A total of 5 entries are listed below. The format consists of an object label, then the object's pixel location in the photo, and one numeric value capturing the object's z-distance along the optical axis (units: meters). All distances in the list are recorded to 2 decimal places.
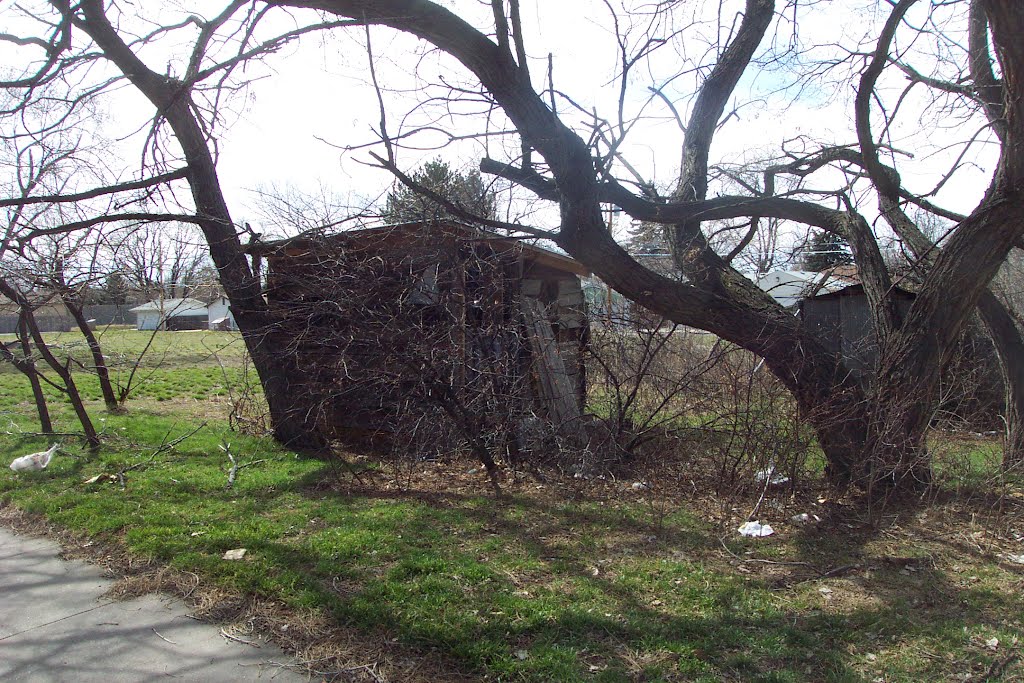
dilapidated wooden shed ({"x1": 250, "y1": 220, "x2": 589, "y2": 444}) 6.71
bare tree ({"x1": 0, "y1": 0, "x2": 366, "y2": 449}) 8.06
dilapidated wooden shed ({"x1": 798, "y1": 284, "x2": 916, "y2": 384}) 12.23
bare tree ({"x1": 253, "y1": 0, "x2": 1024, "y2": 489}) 5.67
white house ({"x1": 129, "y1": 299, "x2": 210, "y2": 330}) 55.03
